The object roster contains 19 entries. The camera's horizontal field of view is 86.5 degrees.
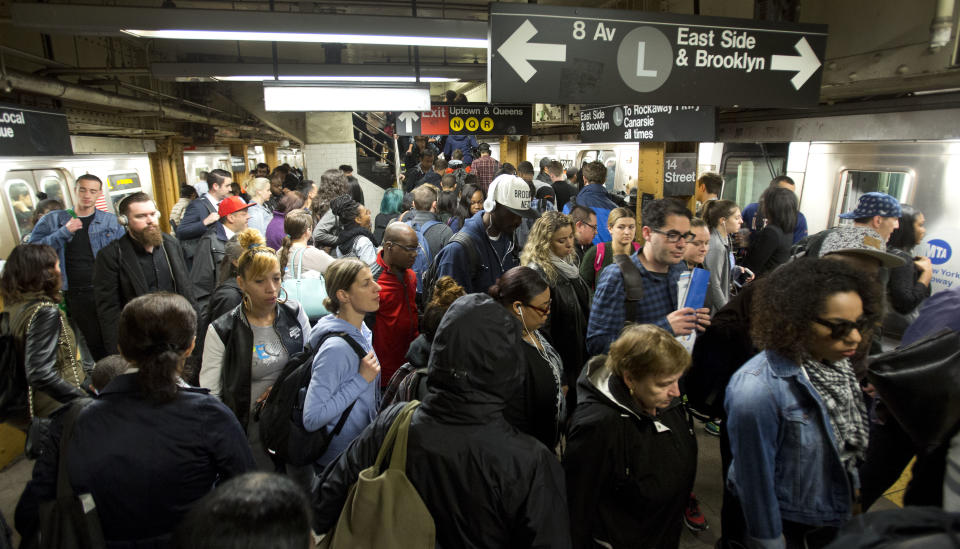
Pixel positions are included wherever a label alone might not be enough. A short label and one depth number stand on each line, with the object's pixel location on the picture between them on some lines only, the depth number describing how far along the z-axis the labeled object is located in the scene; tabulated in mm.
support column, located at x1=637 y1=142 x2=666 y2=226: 6223
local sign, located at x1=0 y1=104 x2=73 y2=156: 5051
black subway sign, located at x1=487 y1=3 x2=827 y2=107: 2855
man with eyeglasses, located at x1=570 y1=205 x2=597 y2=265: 4914
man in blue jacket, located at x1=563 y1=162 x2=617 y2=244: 6035
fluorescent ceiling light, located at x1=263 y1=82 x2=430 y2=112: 4988
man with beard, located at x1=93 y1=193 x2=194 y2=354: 3812
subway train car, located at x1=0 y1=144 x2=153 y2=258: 6121
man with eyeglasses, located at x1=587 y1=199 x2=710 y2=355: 3004
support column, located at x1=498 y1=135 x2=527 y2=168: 12500
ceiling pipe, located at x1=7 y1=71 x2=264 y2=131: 5579
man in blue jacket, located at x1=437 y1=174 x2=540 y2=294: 3822
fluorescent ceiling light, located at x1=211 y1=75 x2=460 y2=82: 5195
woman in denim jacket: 1841
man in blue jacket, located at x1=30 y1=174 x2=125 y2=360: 4723
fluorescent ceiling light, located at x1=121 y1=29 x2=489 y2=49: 3678
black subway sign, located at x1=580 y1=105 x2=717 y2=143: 5414
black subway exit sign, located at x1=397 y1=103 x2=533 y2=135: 8195
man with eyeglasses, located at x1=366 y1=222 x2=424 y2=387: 3543
